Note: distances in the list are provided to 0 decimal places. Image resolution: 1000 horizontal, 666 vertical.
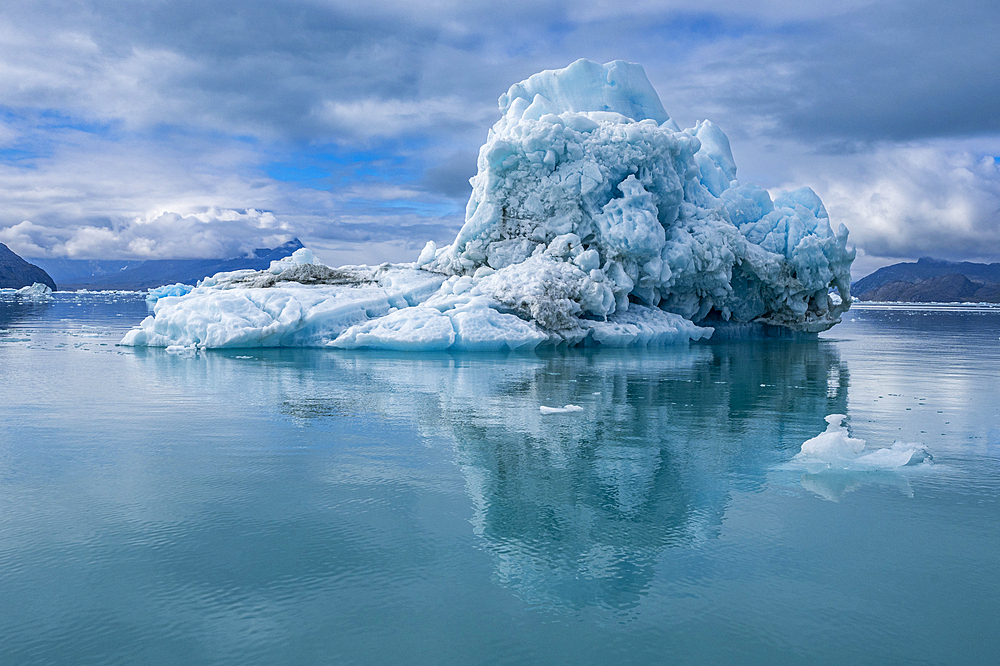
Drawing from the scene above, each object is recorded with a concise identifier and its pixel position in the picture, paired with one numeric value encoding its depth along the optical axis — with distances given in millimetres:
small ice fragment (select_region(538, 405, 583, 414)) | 9422
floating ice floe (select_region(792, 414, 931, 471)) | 6648
